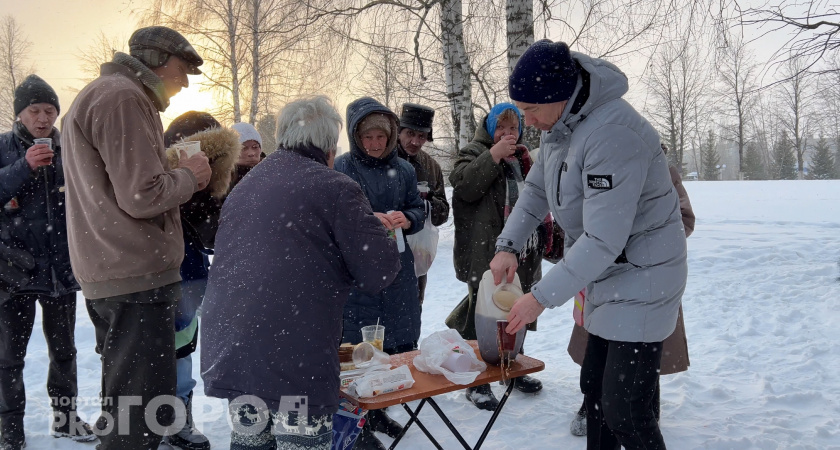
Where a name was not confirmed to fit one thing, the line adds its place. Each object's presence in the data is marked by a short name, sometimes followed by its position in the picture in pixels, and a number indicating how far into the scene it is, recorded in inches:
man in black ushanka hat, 152.7
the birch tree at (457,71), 268.2
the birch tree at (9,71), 881.5
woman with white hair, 71.2
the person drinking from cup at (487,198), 142.2
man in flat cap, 85.4
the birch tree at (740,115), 1325.5
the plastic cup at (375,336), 100.5
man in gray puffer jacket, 75.4
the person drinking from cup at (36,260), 121.9
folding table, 82.1
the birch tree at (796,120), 1385.7
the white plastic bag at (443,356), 88.5
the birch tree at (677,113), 1347.2
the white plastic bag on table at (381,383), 83.6
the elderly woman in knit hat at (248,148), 162.7
